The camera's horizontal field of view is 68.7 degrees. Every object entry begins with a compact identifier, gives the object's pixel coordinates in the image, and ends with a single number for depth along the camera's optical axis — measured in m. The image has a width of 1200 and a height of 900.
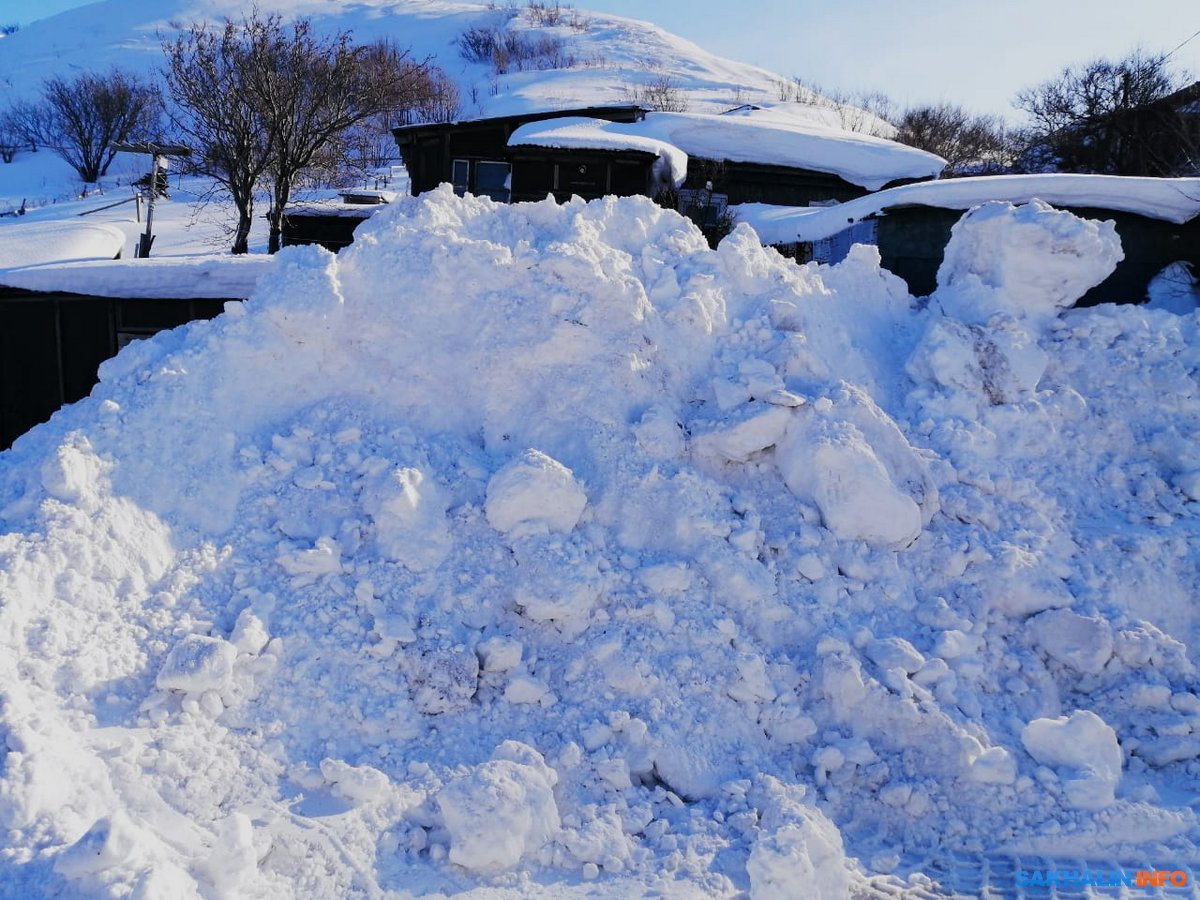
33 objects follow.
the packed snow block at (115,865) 2.78
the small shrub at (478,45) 56.62
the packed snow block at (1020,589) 4.93
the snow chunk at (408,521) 4.66
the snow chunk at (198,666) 3.81
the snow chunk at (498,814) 3.41
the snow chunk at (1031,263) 6.90
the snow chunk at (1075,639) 4.70
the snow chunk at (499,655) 4.29
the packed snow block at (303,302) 5.44
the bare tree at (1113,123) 21.95
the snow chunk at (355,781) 3.60
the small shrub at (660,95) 31.92
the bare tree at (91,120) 38.94
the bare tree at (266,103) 15.88
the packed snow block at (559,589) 4.46
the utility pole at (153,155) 15.02
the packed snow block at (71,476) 4.36
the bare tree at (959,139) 26.63
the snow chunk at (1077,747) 4.04
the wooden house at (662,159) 16.45
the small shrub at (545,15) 61.80
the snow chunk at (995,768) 3.97
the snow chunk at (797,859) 3.34
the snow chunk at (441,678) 4.12
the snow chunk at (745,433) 5.35
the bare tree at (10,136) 43.59
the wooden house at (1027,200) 9.33
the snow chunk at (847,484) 5.12
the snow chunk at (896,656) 4.38
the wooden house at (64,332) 10.24
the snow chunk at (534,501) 4.83
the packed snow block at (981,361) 6.17
